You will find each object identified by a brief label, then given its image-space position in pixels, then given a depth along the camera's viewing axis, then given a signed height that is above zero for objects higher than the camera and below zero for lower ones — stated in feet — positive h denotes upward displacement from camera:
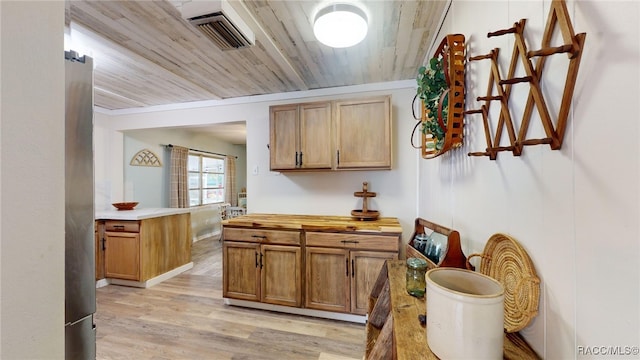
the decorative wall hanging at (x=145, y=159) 13.83 +1.42
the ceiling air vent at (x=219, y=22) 4.91 +3.42
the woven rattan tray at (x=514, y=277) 2.37 -1.03
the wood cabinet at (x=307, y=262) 7.48 -2.56
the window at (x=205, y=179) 18.44 +0.30
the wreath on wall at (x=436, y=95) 4.64 +1.71
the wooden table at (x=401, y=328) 2.35 -1.65
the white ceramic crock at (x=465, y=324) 1.95 -1.17
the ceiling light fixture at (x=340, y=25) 5.15 +3.37
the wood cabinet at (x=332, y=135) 8.26 +1.64
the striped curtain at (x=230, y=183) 21.45 -0.04
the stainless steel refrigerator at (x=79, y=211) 2.25 -0.26
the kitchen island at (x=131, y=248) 10.02 -2.67
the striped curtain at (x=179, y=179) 16.07 +0.27
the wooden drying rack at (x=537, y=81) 1.88 +0.93
